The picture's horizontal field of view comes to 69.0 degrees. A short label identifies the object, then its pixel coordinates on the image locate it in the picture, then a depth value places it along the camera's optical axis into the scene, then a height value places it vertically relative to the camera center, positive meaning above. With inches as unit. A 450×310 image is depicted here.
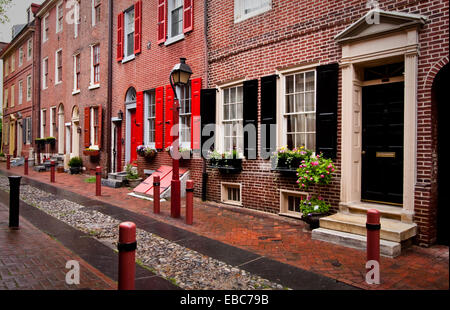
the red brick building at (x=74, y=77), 592.7 +162.0
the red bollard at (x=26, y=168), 654.5 -30.2
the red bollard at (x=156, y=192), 307.0 -36.8
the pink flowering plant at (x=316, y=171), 246.1 -13.3
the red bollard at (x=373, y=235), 151.5 -38.1
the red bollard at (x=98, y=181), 402.9 -35.0
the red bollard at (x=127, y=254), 118.0 -37.2
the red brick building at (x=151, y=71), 397.4 +115.9
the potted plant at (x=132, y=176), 473.1 -33.3
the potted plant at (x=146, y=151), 458.9 +3.2
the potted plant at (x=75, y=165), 653.3 -23.8
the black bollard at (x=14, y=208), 244.8 -41.7
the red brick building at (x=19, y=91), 947.3 +201.4
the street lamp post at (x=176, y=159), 289.4 -4.5
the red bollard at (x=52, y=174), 533.3 -35.2
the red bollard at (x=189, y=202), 262.7 -39.4
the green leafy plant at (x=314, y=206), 249.1 -40.1
